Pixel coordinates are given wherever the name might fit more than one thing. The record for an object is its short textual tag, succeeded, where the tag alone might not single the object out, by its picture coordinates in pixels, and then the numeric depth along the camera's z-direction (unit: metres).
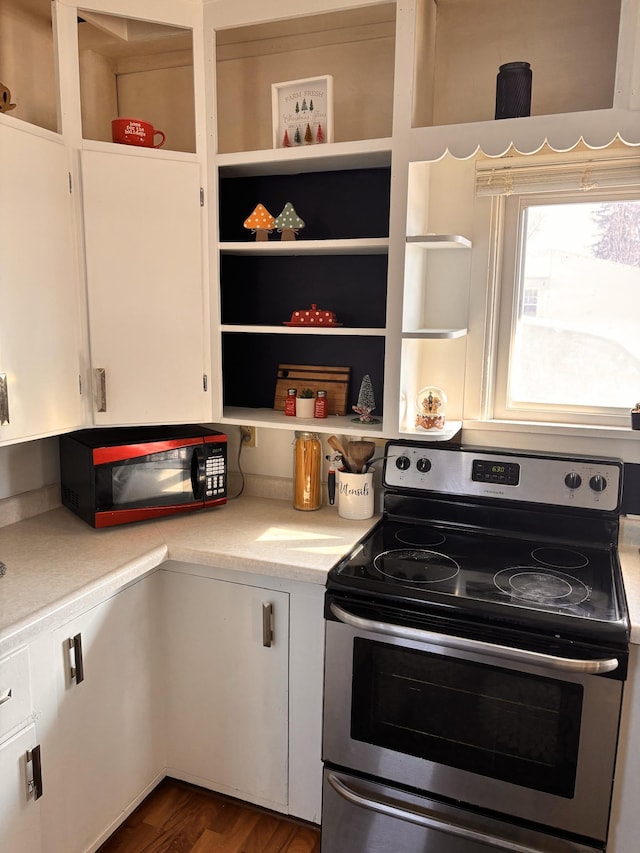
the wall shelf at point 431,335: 1.82
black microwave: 1.96
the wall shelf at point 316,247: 1.89
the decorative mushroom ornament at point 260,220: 2.03
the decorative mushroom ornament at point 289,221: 2.03
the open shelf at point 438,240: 1.78
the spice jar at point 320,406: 2.15
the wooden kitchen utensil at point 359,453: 2.13
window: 1.94
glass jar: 2.21
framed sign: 1.89
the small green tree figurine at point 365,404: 2.06
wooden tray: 2.22
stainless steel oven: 1.46
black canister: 1.70
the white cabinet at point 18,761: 1.41
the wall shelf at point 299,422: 2.00
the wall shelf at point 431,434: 1.91
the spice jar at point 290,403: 2.19
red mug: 1.93
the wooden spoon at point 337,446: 2.16
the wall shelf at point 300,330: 1.93
